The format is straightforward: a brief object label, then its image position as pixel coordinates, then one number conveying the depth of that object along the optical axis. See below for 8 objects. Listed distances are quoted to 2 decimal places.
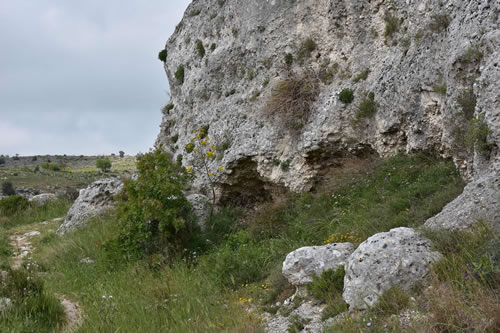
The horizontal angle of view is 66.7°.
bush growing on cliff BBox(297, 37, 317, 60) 11.01
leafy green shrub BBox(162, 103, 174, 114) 17.23
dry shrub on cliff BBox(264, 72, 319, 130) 10.44
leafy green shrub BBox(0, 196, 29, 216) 17.33
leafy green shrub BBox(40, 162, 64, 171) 67.38
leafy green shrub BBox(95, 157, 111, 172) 70.91
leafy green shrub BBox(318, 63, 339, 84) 10.48
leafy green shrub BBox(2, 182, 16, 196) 41.91
